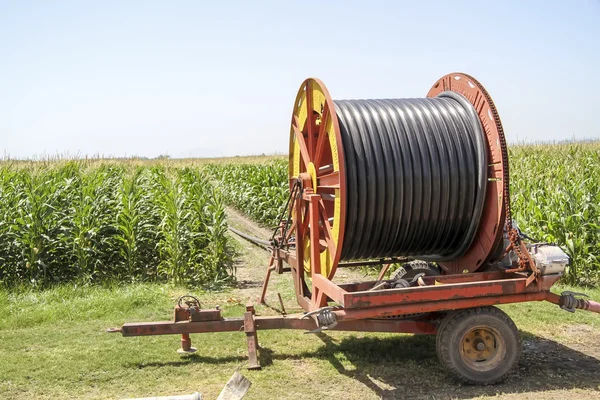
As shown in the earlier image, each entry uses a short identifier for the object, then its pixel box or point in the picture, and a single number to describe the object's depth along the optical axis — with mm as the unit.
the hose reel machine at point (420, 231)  5934
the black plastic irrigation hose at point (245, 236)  13992
